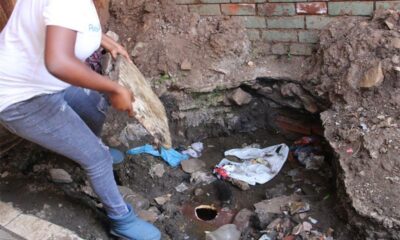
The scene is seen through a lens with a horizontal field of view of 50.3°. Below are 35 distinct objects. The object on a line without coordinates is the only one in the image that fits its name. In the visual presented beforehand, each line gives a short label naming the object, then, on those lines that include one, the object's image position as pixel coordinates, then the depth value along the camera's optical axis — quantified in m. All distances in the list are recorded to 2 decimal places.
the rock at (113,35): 3.87
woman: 1.76
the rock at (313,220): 2.80
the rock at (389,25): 2.97
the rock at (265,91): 3.59
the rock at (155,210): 3.22
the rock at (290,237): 2.76
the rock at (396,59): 2.88
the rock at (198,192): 3.37
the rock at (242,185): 3.29
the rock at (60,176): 3.20
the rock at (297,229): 2.76
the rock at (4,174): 3.15
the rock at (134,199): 3.15
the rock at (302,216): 2.85
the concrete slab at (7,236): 2.63
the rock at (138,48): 3.75
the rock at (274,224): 2.86
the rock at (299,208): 2.89
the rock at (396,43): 2.91
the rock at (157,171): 3.45
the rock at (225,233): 2.85
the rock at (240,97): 3.63
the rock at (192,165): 3.53
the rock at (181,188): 3.42
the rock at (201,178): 3.44
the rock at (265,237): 2.81
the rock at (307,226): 2.76
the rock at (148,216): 3.10
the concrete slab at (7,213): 2.72
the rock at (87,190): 3.13
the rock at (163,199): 3.30
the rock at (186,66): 3.60
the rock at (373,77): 2.91
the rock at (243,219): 3.01
